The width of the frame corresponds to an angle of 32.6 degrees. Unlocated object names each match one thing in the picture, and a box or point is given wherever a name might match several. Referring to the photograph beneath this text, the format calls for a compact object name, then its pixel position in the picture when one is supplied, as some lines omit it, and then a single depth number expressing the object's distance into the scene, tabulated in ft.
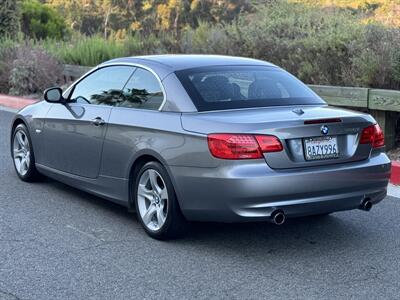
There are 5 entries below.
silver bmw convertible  16.56
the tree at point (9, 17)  73.51
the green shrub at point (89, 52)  57.57
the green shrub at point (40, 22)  100.48
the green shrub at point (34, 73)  56.13
